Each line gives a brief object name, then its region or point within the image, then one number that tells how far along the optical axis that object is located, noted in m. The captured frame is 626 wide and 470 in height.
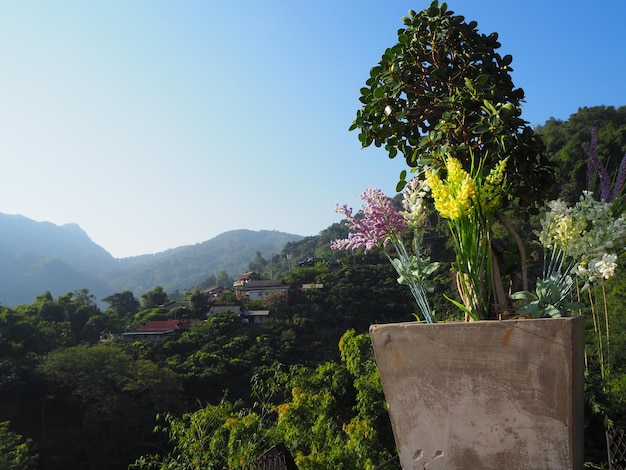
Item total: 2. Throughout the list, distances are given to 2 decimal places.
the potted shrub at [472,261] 0.87
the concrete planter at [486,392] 0.85
